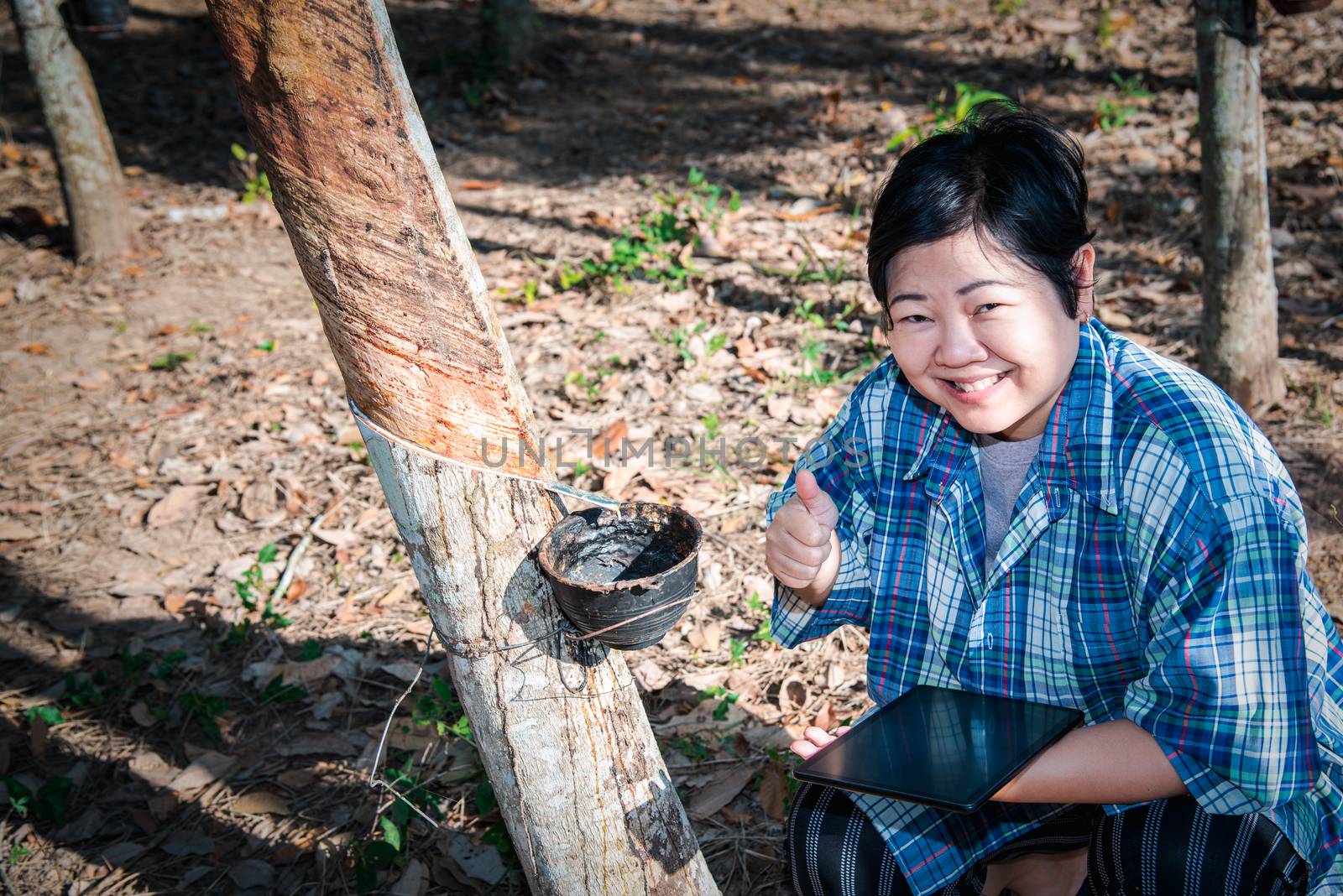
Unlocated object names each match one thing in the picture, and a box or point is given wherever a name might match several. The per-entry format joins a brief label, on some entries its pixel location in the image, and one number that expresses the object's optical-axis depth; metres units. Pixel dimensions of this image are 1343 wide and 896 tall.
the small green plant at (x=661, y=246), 5.38
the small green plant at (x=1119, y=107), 6.18
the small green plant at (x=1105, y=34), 7.29
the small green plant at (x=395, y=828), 2.62
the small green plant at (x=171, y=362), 5.44
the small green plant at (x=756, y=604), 3.33
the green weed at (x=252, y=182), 7.47
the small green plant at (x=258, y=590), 3.63
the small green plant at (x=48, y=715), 3.34
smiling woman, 1.58
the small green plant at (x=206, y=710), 3.24
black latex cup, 1.82
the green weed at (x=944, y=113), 5.85
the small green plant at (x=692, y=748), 2.92
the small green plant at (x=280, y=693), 3.33
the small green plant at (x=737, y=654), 3.19
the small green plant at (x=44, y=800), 2.98
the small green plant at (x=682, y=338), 4.66
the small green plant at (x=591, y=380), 4.52
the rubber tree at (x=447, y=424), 1.63
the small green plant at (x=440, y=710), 3.12
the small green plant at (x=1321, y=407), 3.76
